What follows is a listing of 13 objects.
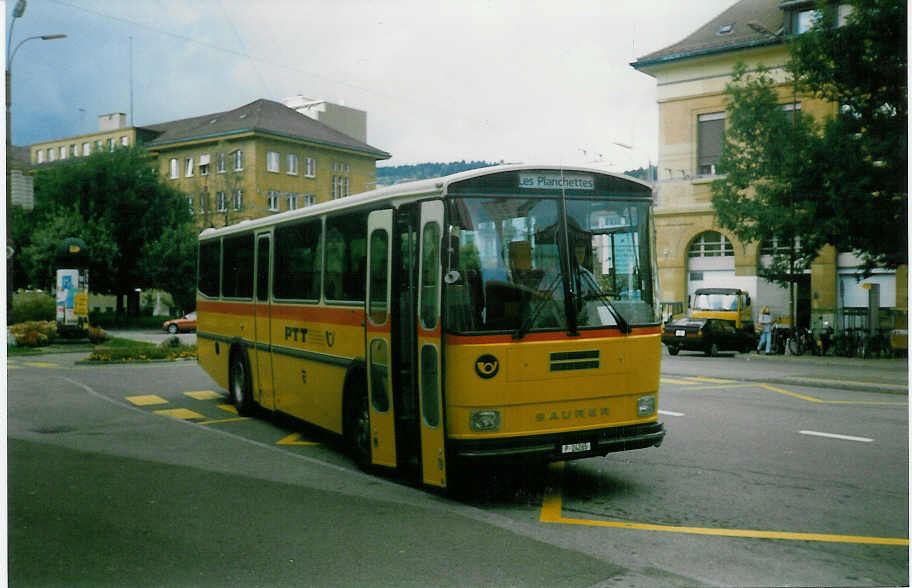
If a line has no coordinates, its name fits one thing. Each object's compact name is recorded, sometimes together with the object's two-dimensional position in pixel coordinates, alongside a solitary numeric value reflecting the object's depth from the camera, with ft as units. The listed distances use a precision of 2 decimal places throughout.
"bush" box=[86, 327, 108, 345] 98.73
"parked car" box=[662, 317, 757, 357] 91.91
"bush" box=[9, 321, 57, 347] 91.86
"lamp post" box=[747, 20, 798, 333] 68.08
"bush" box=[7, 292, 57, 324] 110.93
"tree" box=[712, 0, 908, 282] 64.90
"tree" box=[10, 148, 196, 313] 151.02
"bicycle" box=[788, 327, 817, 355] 84.12
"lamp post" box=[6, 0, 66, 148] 28.40
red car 150.20
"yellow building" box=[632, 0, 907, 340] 66.54
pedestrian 95.26
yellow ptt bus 23.70
